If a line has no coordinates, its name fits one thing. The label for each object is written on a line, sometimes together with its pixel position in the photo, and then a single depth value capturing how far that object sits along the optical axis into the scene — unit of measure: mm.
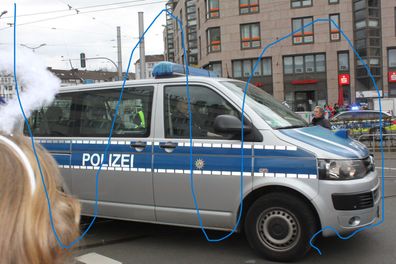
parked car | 16078
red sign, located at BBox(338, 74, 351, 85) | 38438
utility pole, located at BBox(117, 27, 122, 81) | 19756
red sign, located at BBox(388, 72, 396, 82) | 38000
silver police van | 4148
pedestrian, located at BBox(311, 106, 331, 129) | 9289
